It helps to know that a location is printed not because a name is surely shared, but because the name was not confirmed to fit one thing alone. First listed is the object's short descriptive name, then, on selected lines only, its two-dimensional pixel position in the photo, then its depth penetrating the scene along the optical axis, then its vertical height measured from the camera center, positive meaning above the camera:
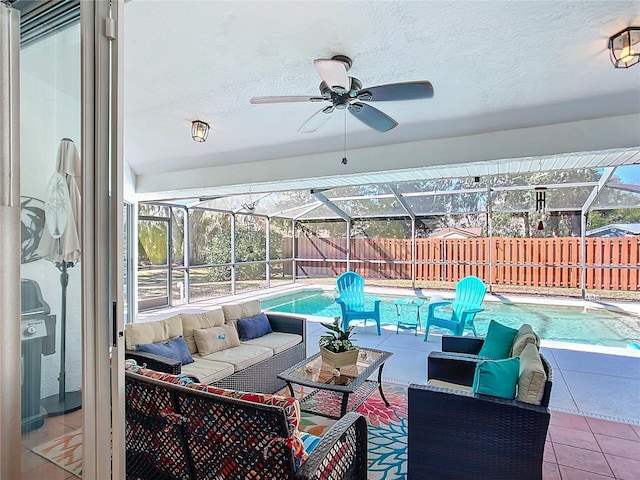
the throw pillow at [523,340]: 2.54 -0.70
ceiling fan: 2.49 +1.04
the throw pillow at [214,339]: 3.52 -0.98
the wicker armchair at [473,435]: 2.02 -1.11
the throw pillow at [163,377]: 1.80 -0.68
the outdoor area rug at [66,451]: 1.35 -0.81
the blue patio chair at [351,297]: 6.33 -1.09
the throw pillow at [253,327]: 4.05 -1.00
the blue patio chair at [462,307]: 5.59 -1.08
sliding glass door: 1.34 -0.02
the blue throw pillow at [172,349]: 3.01 -0.93
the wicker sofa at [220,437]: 1.53 -0.90
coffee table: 2.91 -1.14
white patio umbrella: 1.36 +0.02
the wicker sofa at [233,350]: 3.02 -1.09
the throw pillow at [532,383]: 2.03 -0.78
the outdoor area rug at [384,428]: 2.54 -1.54
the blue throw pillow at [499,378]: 2.14 -0.81
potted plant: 3.18 -0.96
